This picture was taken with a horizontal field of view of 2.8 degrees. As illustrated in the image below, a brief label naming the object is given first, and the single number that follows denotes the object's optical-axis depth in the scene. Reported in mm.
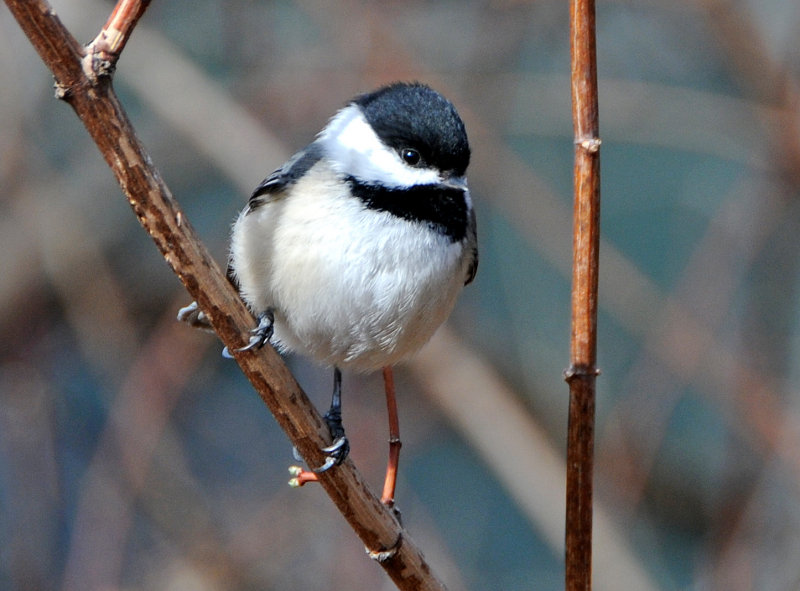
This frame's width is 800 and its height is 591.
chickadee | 3690
